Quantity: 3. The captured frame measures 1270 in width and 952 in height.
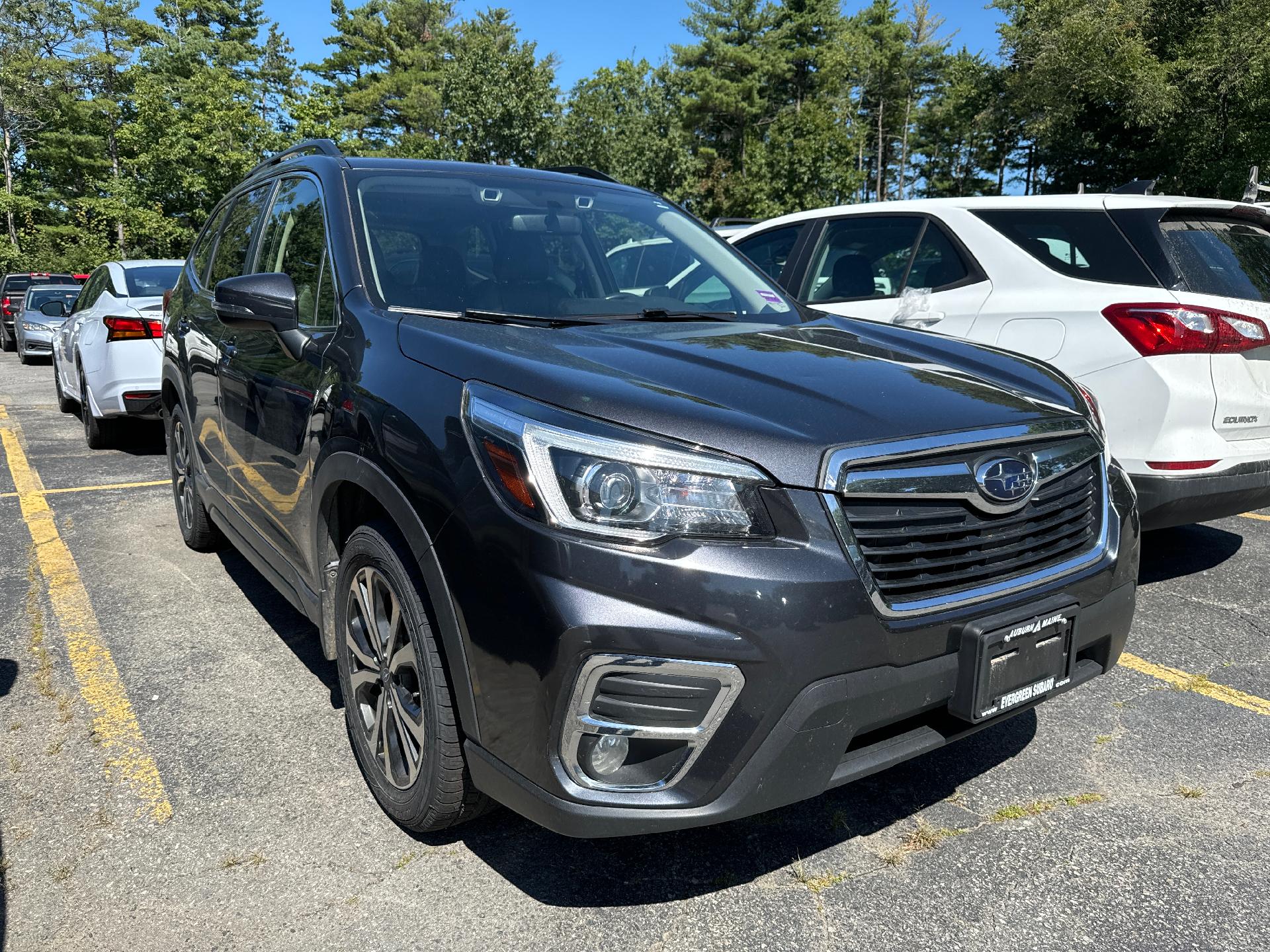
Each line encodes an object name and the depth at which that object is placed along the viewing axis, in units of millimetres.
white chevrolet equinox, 3861
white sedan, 7305
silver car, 17781
